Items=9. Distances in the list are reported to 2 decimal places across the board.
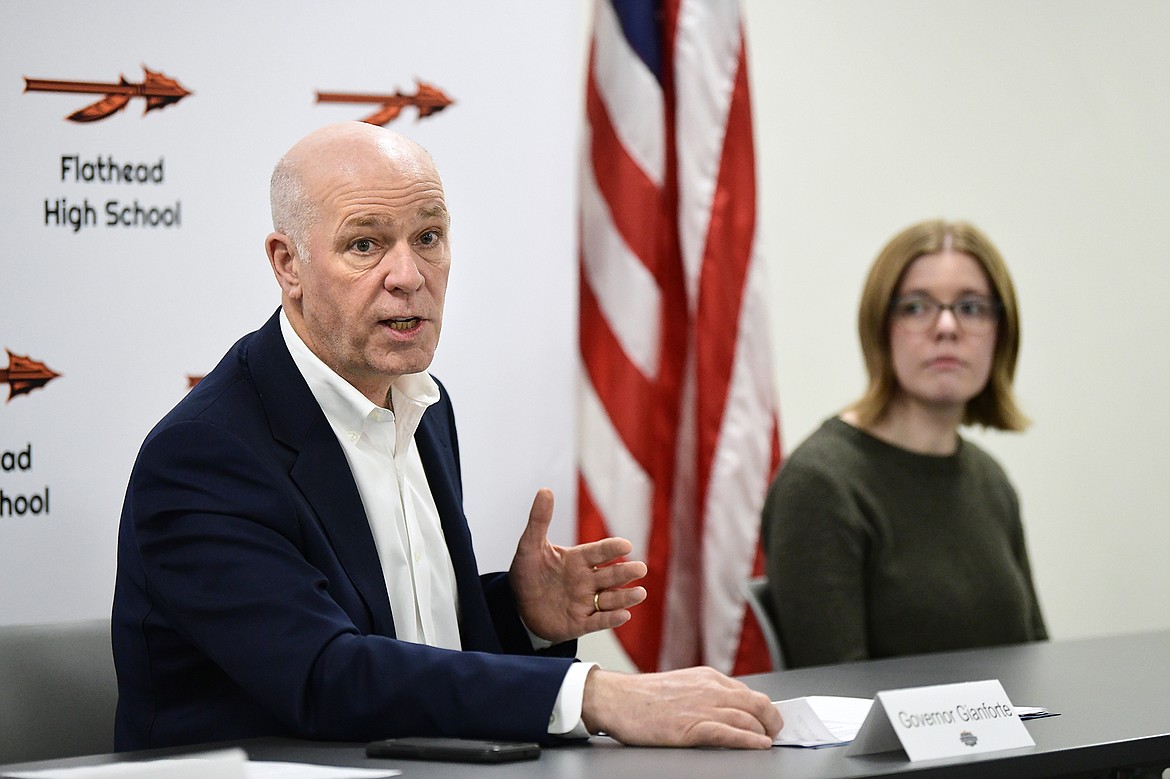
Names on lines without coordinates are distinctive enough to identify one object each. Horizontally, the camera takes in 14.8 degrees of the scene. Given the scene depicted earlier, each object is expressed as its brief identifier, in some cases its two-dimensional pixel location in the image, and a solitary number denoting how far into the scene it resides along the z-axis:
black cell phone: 3.70
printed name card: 3.71
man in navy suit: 3.77
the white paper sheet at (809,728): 3.77
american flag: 4.83
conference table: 3.68
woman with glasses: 4.53
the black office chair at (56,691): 3.99
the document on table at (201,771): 3.55
